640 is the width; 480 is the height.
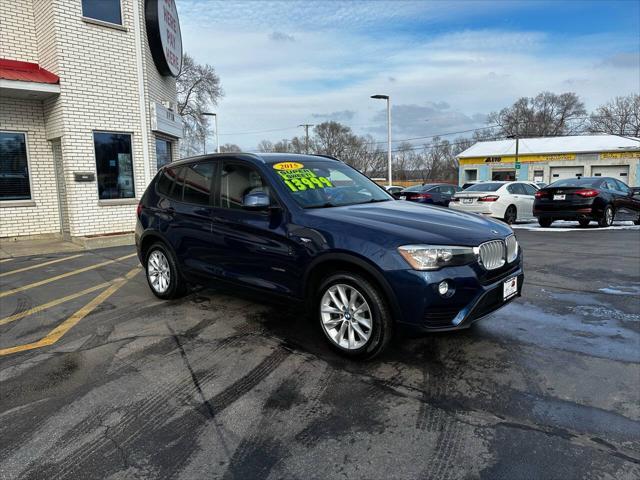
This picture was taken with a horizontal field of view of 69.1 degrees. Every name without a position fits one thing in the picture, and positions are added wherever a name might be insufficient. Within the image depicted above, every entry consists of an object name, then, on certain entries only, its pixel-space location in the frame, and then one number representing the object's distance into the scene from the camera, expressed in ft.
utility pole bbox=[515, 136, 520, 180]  135.62
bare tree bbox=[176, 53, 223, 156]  148.15
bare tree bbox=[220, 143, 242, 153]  230.15
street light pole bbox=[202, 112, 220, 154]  157.01
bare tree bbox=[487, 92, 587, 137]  225.35
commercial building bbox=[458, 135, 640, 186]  130.00
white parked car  47.21
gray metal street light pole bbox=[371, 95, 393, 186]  98.76
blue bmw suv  11.21
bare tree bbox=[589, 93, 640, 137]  201.36
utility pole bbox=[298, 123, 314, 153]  172.01
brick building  32.30
